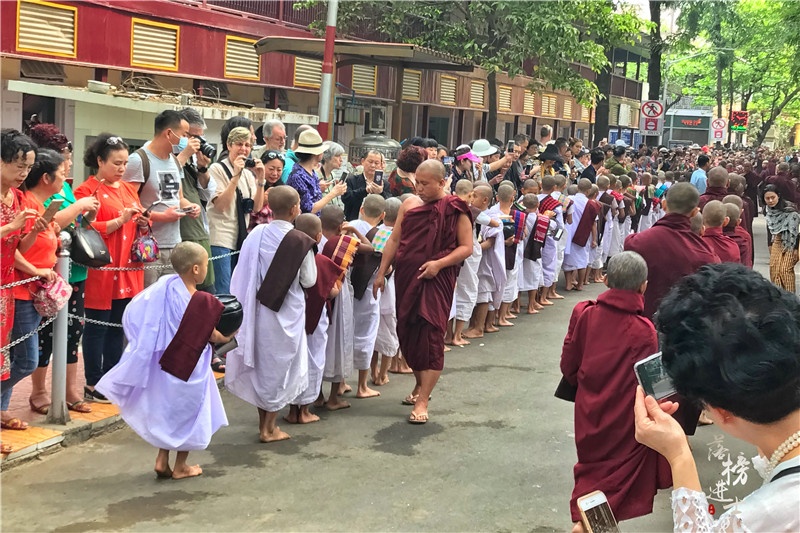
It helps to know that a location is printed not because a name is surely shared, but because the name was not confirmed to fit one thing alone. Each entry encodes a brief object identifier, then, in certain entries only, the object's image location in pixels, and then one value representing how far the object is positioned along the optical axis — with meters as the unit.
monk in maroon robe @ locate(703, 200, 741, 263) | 7.22
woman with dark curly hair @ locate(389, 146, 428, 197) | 8.71
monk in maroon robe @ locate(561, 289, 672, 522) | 4.74
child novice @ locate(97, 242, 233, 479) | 5.56
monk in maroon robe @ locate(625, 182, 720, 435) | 6.30
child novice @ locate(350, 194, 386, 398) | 7.81
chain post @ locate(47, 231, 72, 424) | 6.22
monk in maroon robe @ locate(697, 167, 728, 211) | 10.06
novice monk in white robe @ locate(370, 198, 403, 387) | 7.94
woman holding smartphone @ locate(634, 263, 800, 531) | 2.16
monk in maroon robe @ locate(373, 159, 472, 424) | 7.20
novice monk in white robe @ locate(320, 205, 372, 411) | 7.35
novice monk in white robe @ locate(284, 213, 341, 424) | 6.93
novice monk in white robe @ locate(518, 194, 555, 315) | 11.80
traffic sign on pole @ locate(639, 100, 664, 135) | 27.52
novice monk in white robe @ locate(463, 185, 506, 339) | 10.59
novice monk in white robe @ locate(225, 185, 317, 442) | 6.46
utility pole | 12.06
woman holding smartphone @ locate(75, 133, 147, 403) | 6.78
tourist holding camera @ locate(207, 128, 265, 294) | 8.11
